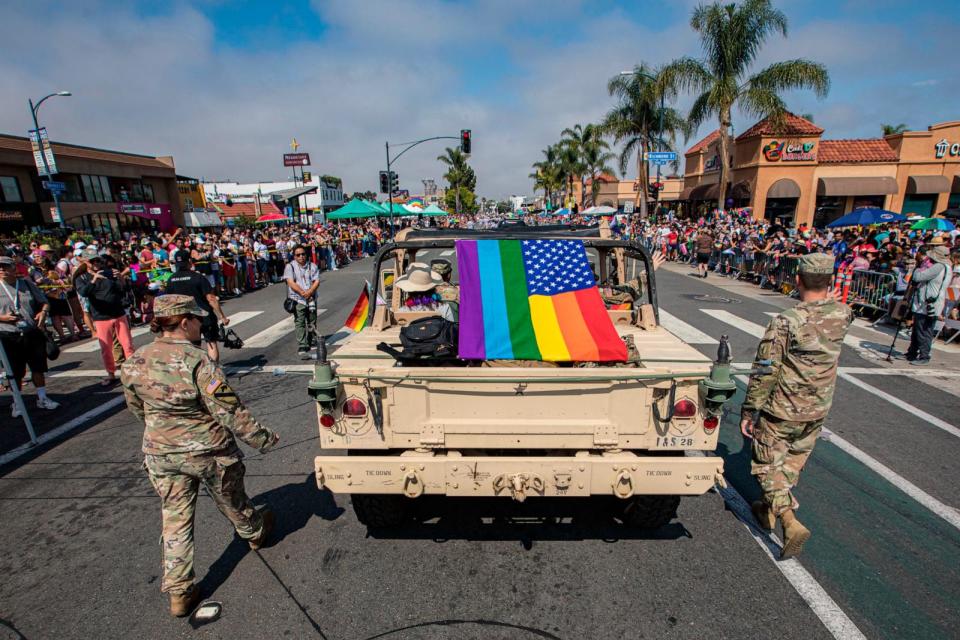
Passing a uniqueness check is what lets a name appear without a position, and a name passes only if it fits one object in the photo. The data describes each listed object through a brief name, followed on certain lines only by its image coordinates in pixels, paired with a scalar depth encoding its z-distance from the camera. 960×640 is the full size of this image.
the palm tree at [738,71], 22.83
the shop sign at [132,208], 34.62
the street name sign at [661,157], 22.70
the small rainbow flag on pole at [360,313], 4.82
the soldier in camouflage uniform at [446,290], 5.06
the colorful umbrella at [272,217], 39.87
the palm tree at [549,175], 67.12
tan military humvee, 2.94
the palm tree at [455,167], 80.31
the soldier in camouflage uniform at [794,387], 3.22
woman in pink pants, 6.41
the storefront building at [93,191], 29.09
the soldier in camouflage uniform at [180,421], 2.82
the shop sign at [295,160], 63.06
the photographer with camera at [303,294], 7.88
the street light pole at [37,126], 20.28
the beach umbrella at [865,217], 16.38
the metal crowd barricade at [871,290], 10.13
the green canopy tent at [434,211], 32.02
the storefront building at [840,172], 28.70
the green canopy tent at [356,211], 23.33
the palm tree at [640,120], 31.20
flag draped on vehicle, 3.35
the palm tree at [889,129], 53.06
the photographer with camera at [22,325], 5.50
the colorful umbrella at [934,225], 15.66
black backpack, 3.29
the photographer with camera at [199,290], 6.36
